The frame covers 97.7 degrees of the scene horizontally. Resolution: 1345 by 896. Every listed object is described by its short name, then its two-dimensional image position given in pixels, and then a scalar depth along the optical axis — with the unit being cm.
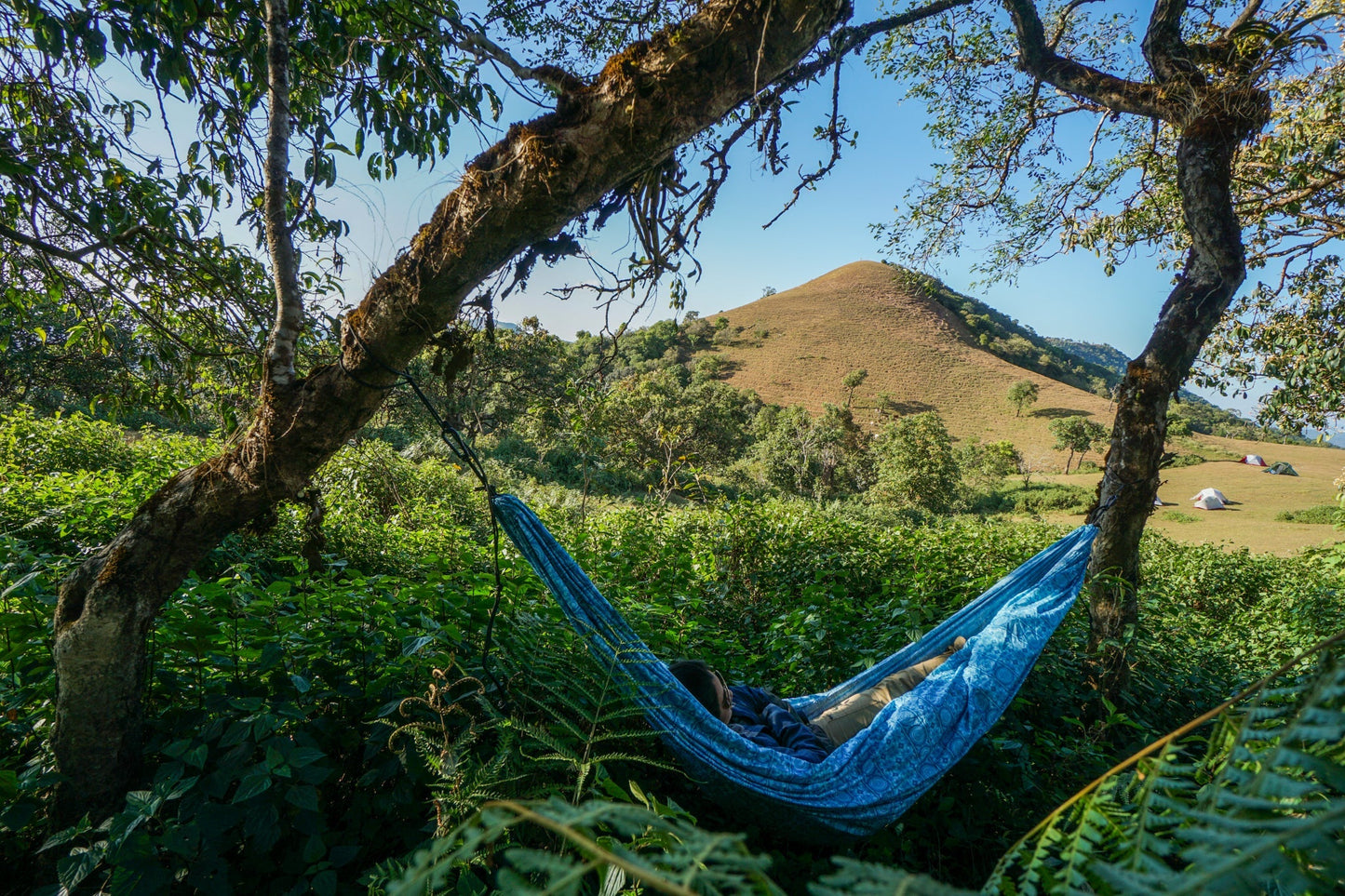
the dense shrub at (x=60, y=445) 530
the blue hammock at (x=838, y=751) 166
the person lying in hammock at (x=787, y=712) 208
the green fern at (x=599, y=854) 30
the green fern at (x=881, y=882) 32
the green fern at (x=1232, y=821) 32
